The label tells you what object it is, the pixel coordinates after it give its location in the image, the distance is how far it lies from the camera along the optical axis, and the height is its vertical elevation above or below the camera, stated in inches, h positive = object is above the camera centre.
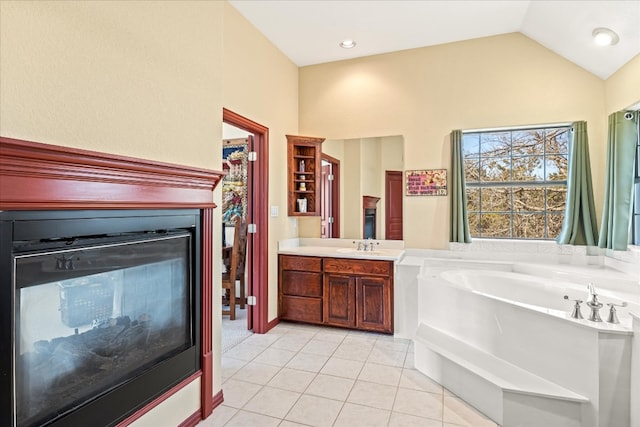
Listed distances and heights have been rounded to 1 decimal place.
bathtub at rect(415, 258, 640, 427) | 71.3 -32.3
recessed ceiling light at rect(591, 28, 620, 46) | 104.2 +54.0
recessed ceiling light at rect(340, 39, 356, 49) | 145.0 +72.3
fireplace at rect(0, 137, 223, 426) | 46.2 -12.2
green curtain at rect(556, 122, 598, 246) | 126.3 +6.4
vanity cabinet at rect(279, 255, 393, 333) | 136.2 -32.2
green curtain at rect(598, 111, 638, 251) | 112.2 +12.4
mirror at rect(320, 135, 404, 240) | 157.2 +15.0
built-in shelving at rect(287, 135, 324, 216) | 160.1 +18.5
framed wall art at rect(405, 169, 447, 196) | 146.6 +13.5
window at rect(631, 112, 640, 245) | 114.9 +2.1
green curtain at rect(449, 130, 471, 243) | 141.2 +6.7
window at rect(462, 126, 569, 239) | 138.5 +13.3
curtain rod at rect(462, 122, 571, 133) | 133.1 +34.6
